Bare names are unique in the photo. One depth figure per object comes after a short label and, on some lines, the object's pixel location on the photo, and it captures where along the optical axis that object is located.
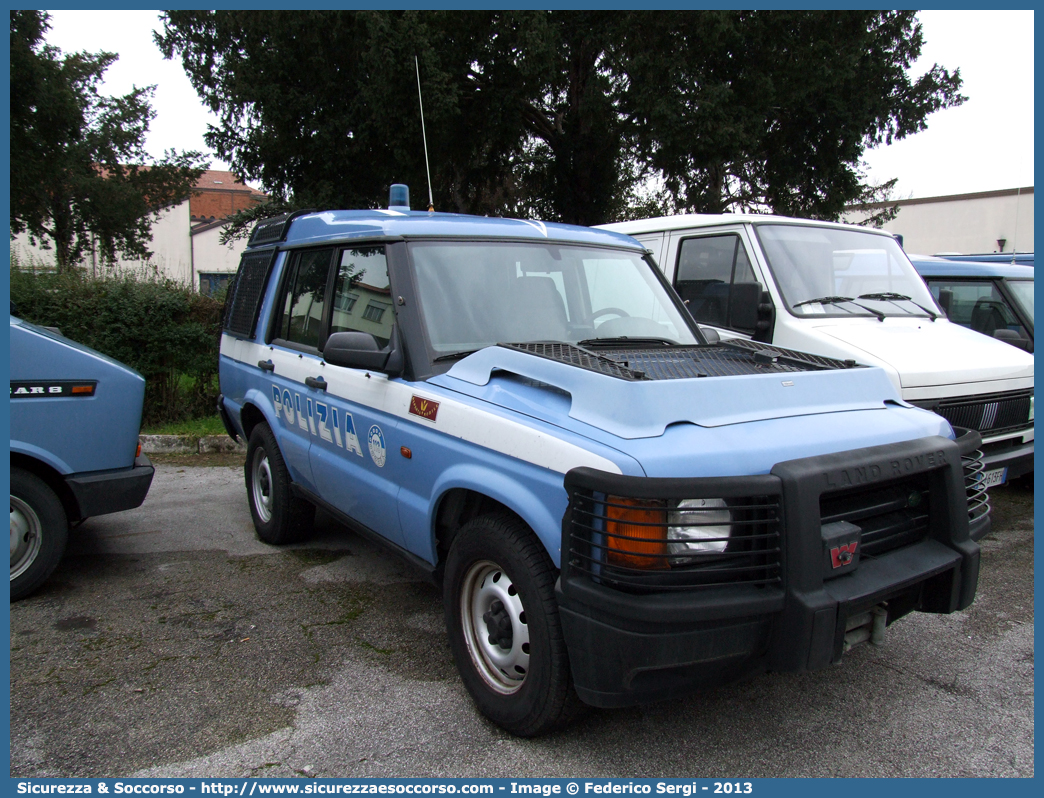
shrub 8.52
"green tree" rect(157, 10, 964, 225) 14.23
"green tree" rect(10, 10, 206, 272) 17.97
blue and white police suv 2.35
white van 4.95
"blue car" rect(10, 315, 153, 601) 4.04
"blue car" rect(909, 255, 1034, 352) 7.29
